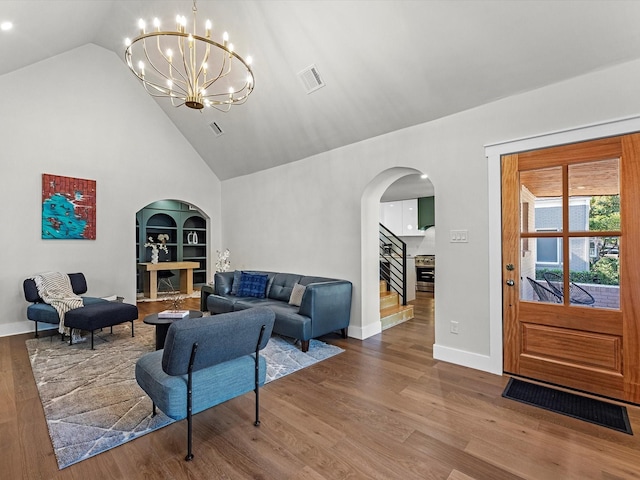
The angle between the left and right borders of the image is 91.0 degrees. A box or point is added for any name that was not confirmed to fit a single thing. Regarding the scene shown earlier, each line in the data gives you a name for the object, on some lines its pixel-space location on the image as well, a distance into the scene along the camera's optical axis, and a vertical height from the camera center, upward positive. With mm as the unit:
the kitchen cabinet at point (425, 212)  8672 +825
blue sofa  3758 -858
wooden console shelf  7324 -759
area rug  2104 -1285
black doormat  2283 -1307
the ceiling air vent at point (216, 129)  5586 +2057
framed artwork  4797 +582
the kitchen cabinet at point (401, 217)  8837 +734
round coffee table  3382 -884
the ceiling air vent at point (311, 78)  3705 +1987
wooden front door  2521 -215
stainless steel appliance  8305 -845
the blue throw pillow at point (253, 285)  5059 -687
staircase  4852 -1127
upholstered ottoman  3811 -899
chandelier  4238 +2608
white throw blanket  4051 -665
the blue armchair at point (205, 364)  1789 -797
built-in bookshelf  8406 +331
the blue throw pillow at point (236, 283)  5234 -671
